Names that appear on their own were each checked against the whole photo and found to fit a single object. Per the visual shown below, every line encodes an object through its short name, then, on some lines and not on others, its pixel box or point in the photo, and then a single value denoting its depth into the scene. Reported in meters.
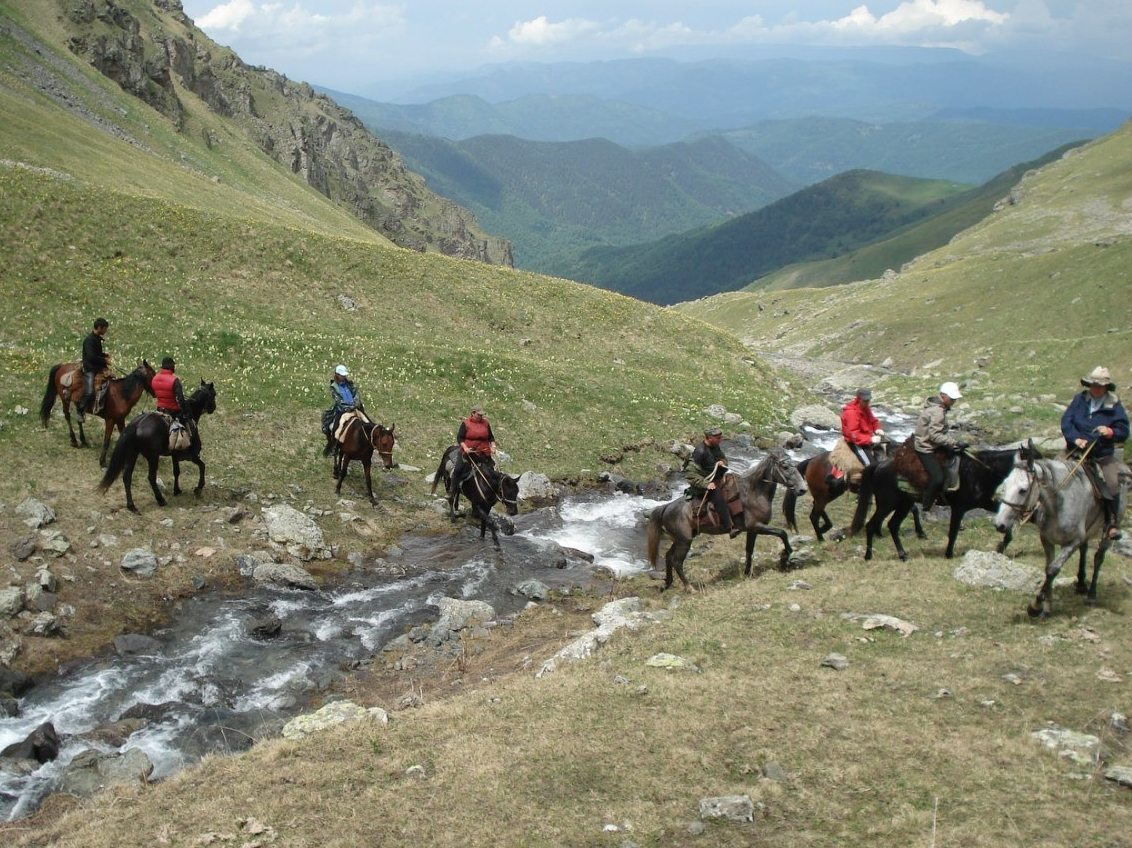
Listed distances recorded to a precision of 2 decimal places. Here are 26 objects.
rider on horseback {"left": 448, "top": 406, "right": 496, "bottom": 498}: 24.67
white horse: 15.10
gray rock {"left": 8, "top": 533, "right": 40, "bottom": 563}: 19.16
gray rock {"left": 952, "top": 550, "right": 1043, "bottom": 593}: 16.86
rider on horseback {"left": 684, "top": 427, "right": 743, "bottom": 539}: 20.00
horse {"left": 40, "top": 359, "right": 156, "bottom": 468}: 23.50
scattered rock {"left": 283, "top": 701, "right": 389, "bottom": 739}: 13.59
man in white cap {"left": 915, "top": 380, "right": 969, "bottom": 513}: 18.80
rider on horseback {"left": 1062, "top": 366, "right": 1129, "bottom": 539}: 15.46
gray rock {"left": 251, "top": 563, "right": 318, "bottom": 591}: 21.17
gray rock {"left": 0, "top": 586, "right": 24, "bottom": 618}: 17.38
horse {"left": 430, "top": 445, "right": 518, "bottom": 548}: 24.83
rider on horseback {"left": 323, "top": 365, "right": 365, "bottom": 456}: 25.98
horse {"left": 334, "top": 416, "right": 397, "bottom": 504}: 25.72
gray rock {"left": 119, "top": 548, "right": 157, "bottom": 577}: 20.14
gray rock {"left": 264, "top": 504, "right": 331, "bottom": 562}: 22.89
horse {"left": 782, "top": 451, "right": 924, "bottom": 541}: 22.23
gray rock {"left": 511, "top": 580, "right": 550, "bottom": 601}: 21.56
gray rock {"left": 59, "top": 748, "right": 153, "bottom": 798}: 12.54
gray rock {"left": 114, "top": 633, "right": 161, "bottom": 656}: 17.48
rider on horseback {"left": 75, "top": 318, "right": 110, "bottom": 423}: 23.30
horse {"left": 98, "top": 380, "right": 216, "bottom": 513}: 21.53
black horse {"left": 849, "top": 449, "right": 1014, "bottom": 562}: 19.30
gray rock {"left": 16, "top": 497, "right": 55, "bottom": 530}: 20.30
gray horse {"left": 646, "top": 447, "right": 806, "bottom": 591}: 20.08
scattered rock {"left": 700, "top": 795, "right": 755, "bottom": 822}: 10.24
